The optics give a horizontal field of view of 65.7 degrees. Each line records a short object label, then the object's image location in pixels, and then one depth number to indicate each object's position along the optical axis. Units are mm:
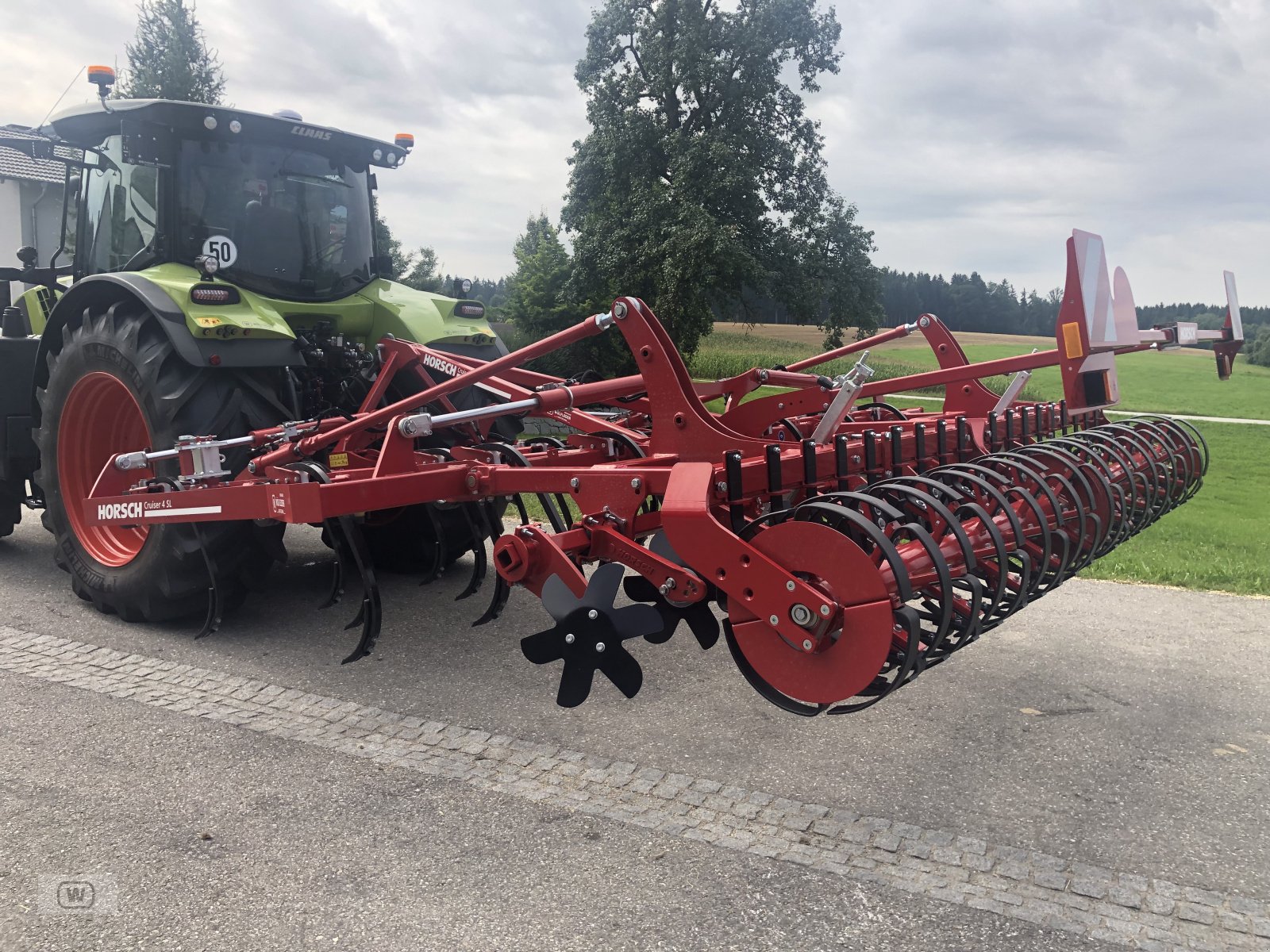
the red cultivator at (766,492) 2672
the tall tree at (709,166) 19719
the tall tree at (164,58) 24609
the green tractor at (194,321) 4504
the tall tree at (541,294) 25188
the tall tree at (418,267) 32897
